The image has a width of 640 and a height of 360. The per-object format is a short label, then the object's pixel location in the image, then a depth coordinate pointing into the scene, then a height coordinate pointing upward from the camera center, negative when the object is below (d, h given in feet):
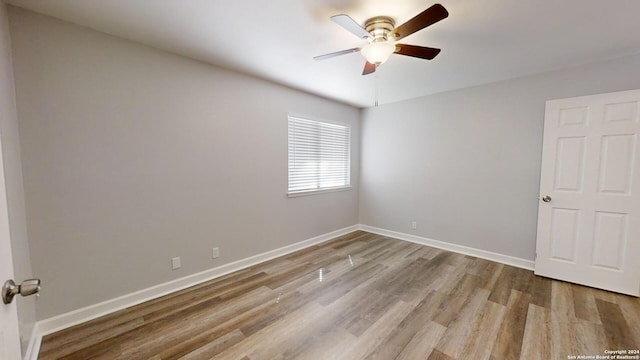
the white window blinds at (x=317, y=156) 12.16 +0.52
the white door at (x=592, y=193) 8.17 -0.97
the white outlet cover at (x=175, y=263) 8.41 -3.35
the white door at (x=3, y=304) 2.12 -1.20
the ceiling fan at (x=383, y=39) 5.67 +3.11
